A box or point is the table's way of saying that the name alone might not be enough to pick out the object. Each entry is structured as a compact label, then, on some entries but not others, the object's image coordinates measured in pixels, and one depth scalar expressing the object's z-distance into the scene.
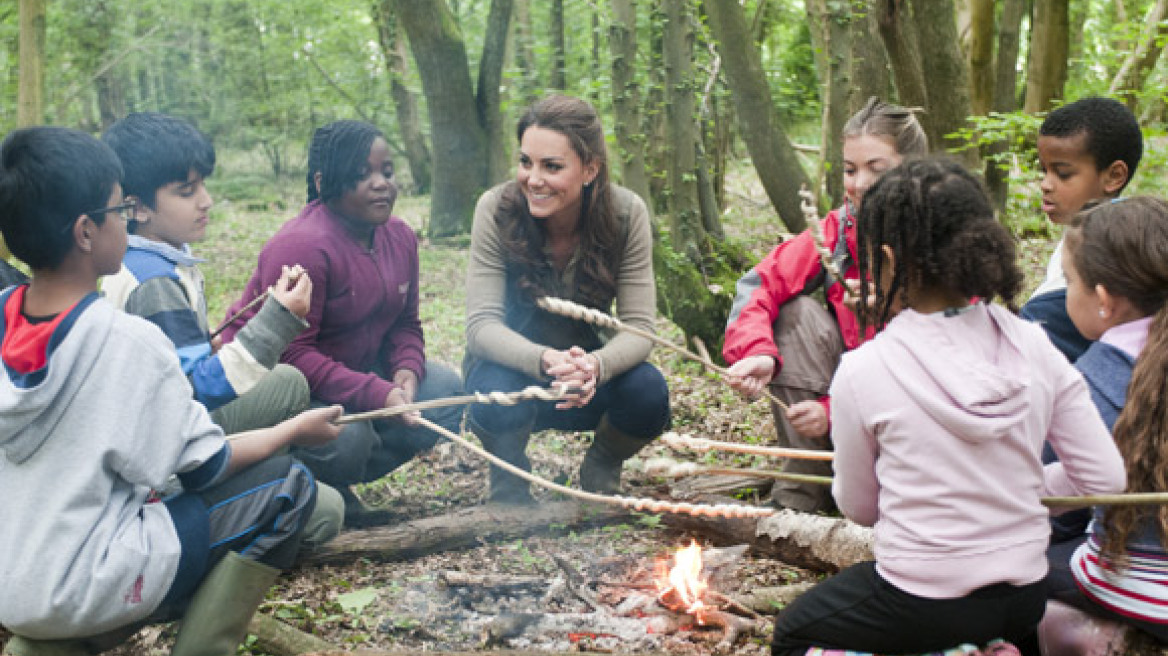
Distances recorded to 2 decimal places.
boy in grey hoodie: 2.19
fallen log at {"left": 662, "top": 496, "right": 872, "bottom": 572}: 3.20
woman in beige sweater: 3.67
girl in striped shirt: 2.23
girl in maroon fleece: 3.63
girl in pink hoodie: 2.02
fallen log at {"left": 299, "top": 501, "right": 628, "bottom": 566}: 3.50
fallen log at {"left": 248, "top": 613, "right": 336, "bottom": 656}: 2.83
